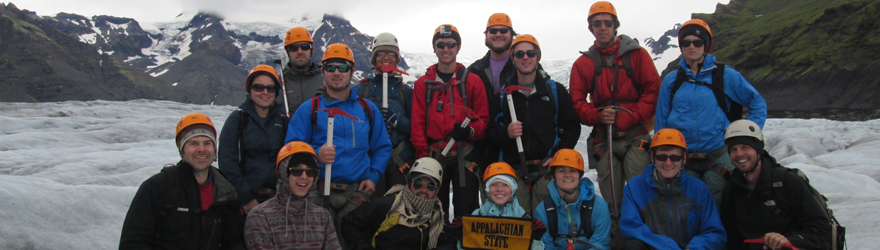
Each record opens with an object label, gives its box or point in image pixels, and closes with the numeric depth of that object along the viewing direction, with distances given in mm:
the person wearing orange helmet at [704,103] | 5895
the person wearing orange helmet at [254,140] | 5551
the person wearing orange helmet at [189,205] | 4402
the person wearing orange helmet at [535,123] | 6379
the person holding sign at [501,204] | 5539
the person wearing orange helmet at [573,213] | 5625
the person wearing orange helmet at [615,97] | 6438
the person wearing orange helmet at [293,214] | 4914
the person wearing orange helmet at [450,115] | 6355
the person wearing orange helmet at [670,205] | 5477
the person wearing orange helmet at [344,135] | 5871
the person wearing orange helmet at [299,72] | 7309
